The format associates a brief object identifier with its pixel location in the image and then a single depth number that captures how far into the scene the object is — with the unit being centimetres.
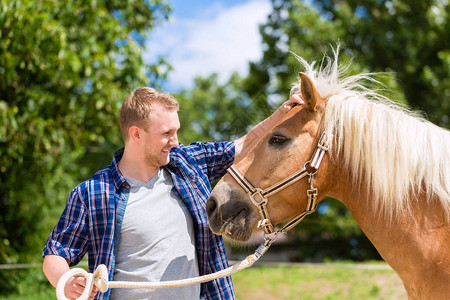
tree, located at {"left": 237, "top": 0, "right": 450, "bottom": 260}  1311
